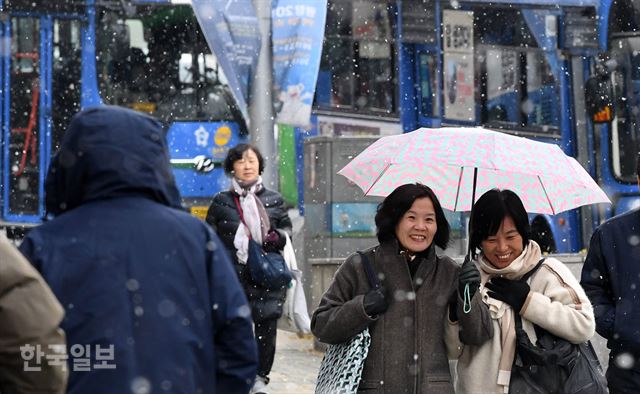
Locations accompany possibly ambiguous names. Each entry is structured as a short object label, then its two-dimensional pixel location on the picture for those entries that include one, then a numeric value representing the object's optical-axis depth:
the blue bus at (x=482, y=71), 34.15
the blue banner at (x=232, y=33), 27.58
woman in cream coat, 9.37
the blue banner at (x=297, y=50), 27.08
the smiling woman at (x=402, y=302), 9.32
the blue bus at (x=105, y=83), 34.84
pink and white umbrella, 9.92
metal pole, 28.27
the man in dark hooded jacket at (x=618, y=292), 9.95
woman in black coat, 16.56
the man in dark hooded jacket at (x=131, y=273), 6.04
